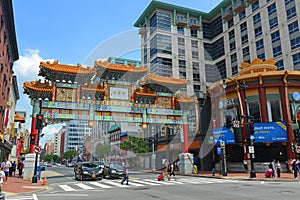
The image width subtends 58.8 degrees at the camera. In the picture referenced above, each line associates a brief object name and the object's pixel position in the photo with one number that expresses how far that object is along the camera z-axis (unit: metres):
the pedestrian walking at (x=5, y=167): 21.49
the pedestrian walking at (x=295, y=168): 21.17
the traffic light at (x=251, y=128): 22.06
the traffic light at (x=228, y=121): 20.33
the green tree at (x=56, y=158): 155.75
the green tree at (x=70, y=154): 114.19
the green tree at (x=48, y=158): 160.77
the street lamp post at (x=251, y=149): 22.23
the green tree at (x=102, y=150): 73.84
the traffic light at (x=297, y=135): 21.39
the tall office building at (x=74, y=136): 146.12
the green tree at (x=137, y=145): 50.75
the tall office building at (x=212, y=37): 49.84
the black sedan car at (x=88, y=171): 23.05
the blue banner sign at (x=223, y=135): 30.33
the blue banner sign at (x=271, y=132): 28.20
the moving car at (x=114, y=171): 24.61
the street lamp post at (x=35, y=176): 20.22
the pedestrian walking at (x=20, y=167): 28.88
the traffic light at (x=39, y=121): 20.04
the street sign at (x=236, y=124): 22.57
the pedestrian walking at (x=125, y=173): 18.95
